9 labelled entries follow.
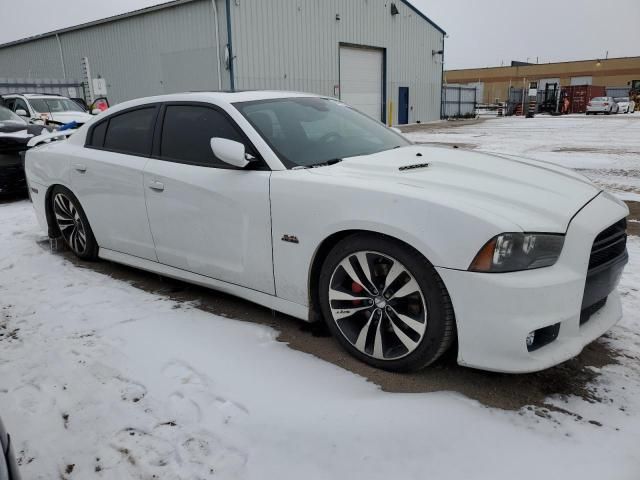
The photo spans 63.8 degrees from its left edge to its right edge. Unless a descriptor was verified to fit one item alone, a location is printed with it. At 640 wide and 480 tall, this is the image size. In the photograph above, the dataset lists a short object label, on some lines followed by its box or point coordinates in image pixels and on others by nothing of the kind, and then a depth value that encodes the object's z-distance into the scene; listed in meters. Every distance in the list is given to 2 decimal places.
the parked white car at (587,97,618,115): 36.06
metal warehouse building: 18.05
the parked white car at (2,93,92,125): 12.87
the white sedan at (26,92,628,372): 2.32
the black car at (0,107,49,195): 7.29
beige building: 65.62
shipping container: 39.44
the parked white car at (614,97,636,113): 39.28
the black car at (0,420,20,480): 1.31
